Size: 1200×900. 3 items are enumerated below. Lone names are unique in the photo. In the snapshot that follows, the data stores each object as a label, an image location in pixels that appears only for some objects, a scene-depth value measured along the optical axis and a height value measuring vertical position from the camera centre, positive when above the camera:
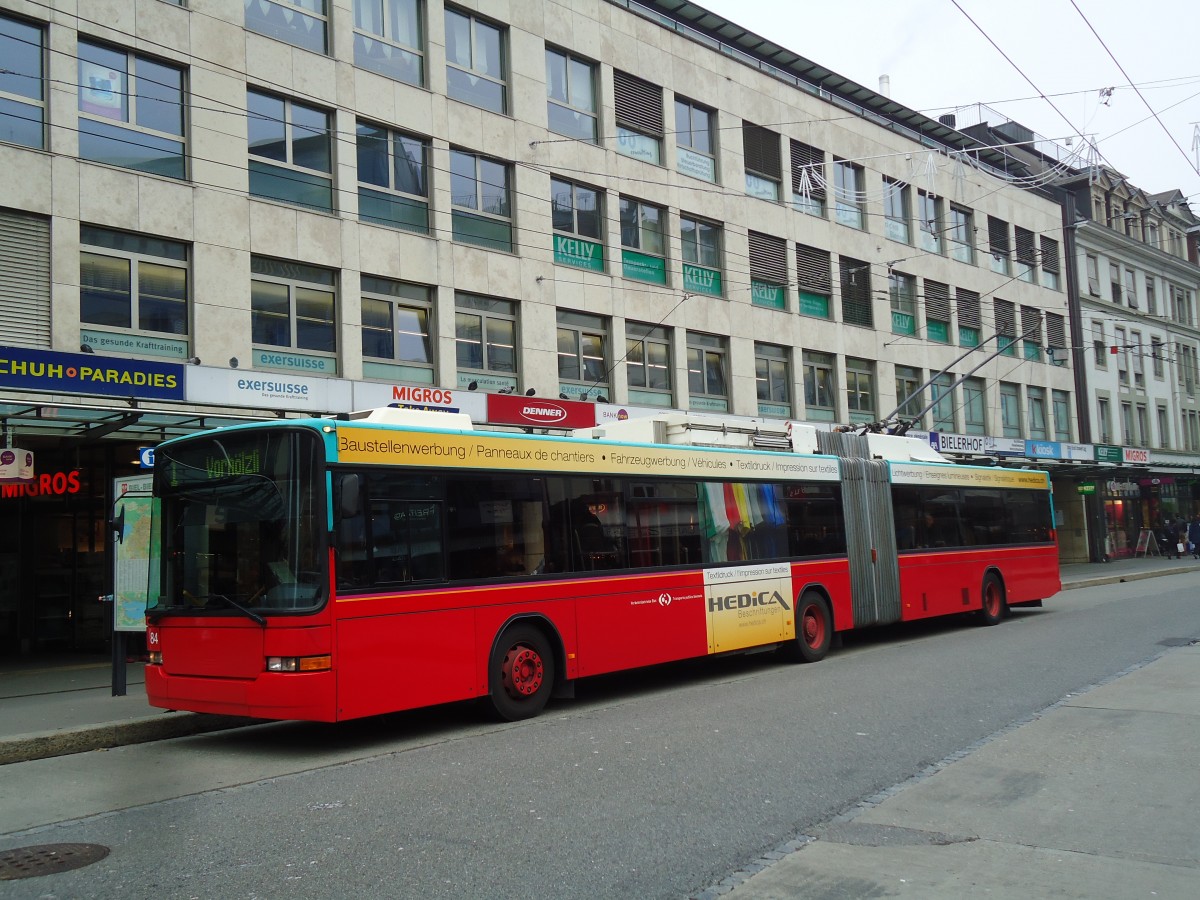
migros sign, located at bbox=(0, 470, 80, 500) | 15.59 +1.12
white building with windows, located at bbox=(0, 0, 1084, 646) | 15.89 +6.26
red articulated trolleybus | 9.16 -0.15
